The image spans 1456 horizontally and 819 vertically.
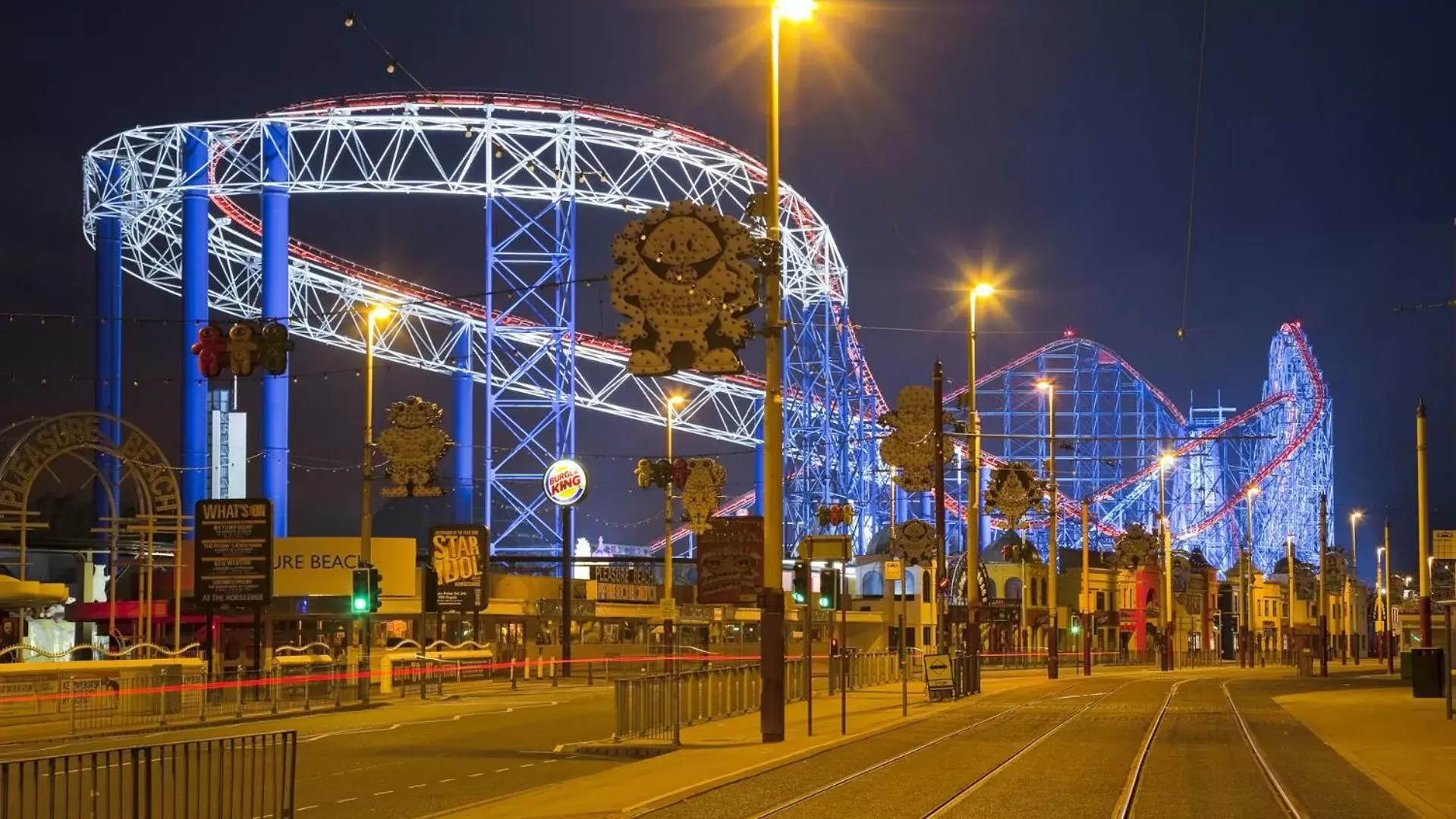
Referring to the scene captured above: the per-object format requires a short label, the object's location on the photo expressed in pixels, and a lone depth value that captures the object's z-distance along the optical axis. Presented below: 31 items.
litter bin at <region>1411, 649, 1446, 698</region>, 40.56
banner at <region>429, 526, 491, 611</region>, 51.84
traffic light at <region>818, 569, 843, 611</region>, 28.73
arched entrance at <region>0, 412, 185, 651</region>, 43.28
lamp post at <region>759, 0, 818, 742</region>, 26.14
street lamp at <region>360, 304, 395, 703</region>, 41.34
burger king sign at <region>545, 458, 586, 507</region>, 61.94
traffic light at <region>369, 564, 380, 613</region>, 40.59
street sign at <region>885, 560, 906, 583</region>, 39.75
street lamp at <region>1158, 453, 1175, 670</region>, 74.94
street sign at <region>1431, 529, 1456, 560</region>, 38.78
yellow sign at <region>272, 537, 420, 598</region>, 61.31
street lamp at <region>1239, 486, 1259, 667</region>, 90.25
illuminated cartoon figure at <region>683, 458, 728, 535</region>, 59.50
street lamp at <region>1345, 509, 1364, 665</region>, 98.75
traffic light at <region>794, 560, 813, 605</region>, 28.35
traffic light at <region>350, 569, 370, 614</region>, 40.50
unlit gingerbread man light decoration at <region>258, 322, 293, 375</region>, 31.36
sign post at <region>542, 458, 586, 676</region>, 61.75
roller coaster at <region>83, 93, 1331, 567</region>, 72.81
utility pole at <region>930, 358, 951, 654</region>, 41.56
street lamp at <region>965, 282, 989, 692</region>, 44.38
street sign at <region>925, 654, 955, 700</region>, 40.34
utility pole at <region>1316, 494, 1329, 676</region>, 66.12
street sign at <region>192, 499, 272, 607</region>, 41.78
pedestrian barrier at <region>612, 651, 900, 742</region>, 26.42
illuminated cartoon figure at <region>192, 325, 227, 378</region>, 32.34
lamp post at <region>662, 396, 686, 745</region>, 53.62
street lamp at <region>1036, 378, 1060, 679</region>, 55.66
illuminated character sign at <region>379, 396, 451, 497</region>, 48.69
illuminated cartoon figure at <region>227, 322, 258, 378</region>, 31.91
